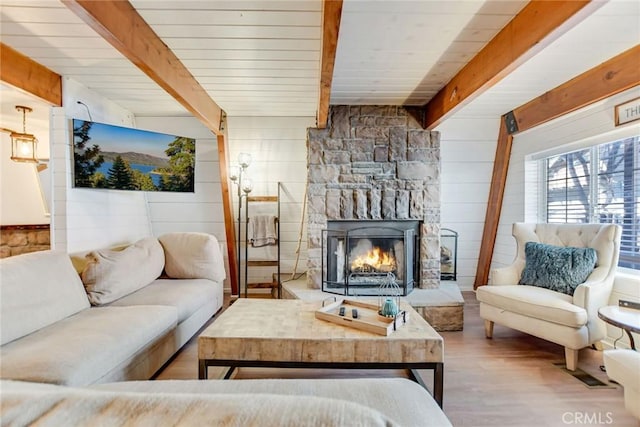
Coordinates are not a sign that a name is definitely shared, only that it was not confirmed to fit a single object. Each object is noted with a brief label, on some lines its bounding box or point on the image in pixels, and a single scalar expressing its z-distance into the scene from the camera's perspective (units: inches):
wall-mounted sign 95.8
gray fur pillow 98.7
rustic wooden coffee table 66.4
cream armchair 88.4
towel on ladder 150.8
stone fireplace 136.8
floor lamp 141.8
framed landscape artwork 115.1
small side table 67.4
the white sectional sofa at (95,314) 59.5
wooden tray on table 70.2
